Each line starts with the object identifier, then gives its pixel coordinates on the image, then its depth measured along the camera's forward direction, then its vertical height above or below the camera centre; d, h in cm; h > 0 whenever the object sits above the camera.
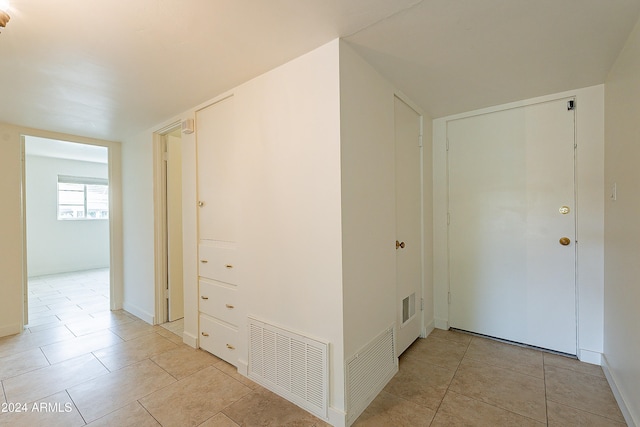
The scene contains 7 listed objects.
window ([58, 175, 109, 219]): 605 +37
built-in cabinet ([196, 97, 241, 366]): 233 -19
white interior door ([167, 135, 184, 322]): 331 -18
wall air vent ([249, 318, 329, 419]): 169 -103
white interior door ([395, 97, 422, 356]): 235 -12
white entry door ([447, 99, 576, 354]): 238 -15
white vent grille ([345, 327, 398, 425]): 166 -108
